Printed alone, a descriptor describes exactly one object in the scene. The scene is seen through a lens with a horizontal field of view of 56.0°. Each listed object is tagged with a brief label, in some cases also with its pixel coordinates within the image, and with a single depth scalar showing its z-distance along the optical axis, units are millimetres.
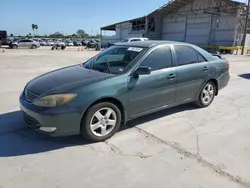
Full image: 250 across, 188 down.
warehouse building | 32250
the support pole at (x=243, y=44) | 29503
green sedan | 3354
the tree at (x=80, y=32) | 121725
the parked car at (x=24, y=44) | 34656
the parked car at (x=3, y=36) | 39288
